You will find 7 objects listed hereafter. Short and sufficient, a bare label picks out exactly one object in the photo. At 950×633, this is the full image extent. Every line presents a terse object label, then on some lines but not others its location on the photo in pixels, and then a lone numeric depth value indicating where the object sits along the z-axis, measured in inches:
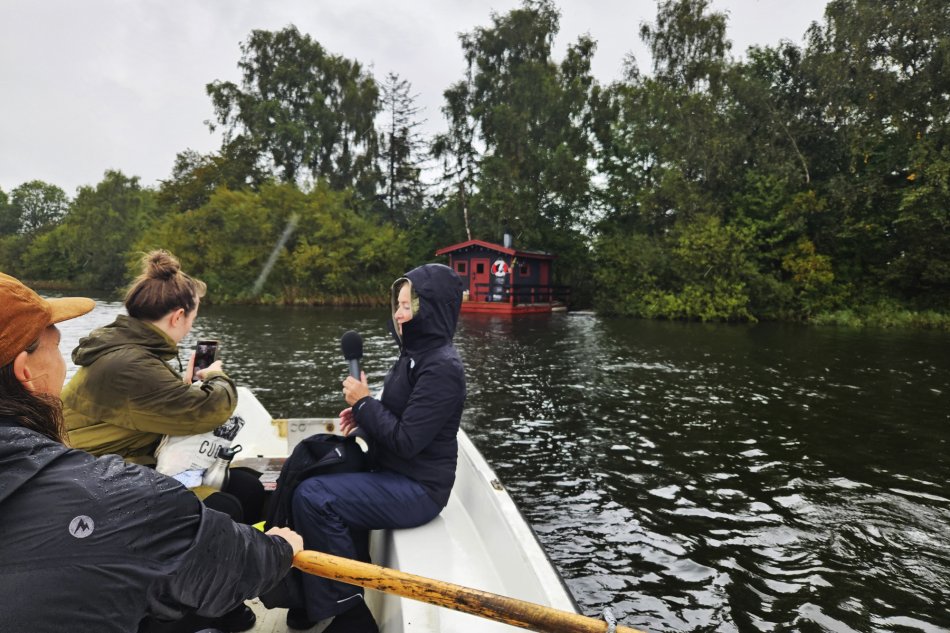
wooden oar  68.8
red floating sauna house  981.2
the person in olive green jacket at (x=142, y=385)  88.8
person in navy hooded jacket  93.2
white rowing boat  81.3
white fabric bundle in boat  94.6
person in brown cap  35.3
